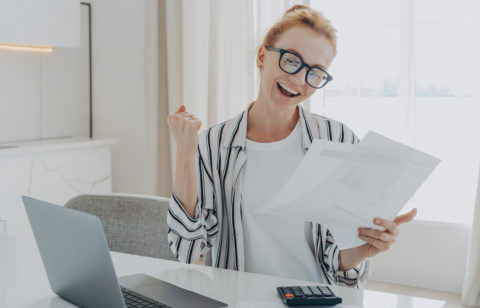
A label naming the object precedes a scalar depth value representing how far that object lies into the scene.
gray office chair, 1.48
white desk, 1.03
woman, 1.39
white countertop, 2.75
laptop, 0.83
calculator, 0.99
